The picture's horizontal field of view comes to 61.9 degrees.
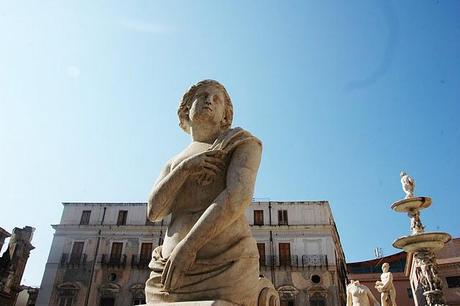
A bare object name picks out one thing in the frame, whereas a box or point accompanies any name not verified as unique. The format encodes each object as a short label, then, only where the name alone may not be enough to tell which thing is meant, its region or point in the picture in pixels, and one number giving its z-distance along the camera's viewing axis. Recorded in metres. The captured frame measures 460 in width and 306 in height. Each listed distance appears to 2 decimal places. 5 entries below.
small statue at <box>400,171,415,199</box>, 14.71
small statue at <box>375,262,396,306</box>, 12.89
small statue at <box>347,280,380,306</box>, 10.94
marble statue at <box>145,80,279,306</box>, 2.79
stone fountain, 12.09
